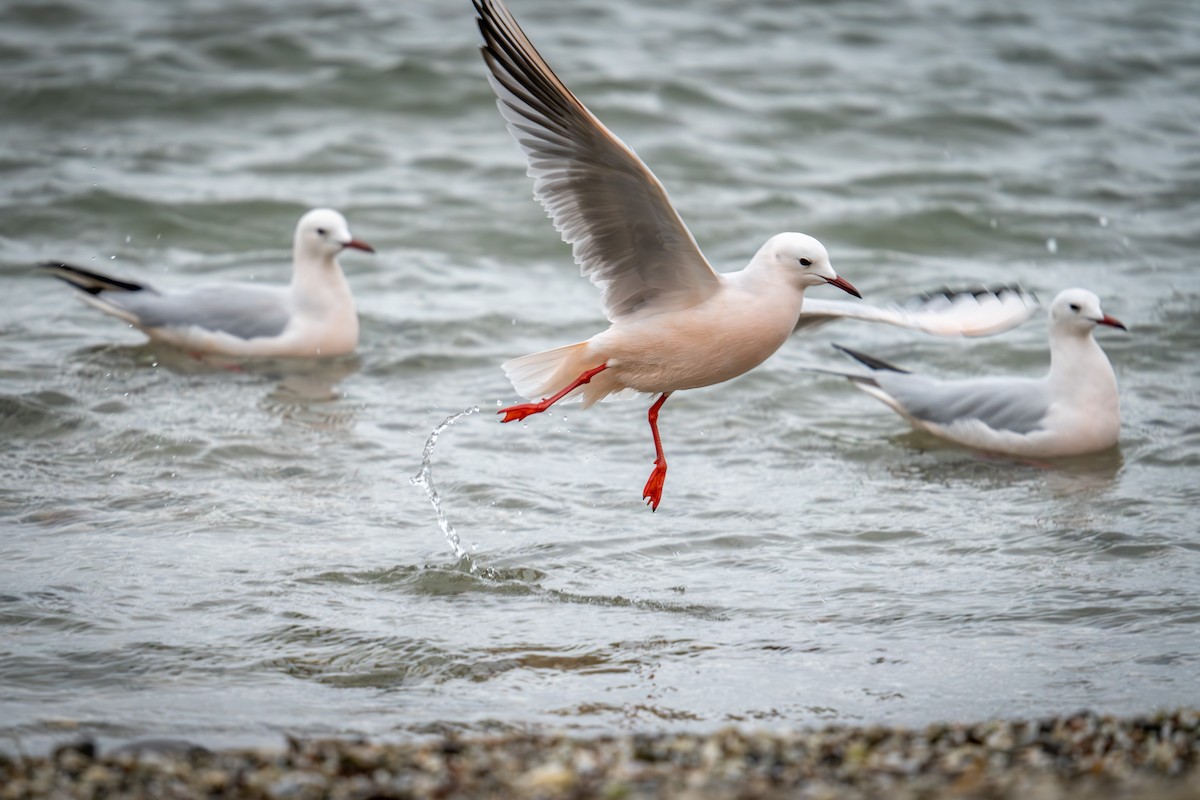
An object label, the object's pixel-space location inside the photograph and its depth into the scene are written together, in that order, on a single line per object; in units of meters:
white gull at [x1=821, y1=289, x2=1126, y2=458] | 16.00
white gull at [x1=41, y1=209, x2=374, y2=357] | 18.31
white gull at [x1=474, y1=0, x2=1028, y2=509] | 11.16
